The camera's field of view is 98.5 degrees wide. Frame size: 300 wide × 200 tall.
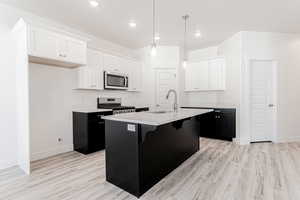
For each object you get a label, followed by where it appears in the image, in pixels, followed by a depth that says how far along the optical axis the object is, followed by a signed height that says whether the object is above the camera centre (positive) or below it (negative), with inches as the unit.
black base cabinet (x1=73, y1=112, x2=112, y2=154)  102.6 -28.6
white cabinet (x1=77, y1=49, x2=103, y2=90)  111.5 +21.9
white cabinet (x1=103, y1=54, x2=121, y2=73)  124.9 +34.5
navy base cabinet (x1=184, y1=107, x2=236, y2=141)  127.6 -28.3
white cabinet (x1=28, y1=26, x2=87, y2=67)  82.3 +34.6
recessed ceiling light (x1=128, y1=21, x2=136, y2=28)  105.6 +61.4
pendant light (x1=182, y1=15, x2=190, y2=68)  99.0 +61.5
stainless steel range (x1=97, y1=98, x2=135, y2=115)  118.5 -7.6
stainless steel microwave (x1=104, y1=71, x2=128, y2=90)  124.9 +16.8
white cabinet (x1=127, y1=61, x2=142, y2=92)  146.5 +25.2
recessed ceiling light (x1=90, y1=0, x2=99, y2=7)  81.5 +60.2
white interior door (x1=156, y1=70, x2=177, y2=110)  155.6 +13.4
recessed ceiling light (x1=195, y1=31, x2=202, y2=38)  122.3 +61.3
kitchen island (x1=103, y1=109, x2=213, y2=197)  58.7 -27.5
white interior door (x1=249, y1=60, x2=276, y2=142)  126.8 -3.1
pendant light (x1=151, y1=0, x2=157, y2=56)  80.2 +31.1
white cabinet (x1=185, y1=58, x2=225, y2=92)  143.4 +25.4
